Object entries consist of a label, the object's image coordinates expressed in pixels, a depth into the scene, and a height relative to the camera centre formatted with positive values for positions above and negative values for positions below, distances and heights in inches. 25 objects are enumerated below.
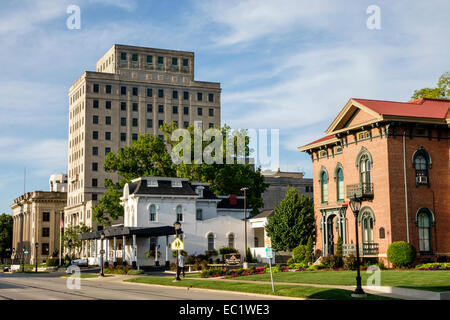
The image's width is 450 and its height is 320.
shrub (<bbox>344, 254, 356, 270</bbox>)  1654.7 -83.3
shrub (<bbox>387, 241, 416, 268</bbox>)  1617.9 -60.9
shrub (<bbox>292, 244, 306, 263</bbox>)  2018.1 -68.5
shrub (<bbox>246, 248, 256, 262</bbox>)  2628.7 -102.5
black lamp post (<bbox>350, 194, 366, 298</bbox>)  1026.1 -67.5
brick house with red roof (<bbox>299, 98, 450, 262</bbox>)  1702.8 +159.1
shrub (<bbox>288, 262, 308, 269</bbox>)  1836.0 -100.0
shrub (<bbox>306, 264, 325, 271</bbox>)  1751.8 -99.2
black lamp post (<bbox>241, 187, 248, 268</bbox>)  2573.8 -16.7
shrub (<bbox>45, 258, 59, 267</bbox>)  3500.0 -155.7
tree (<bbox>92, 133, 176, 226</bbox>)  3184.1 +363.6
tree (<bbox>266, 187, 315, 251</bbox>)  2107.5 +32.1
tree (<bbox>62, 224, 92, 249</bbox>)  4186.0 -0.2
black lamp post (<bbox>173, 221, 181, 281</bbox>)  1611.7 +11.7
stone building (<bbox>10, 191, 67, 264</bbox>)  5374.0 +114.0
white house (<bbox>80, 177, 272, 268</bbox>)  2588.6 +52.7
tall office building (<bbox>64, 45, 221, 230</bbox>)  4835.1 +1040.9
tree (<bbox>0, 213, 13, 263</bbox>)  6534.0 +40.6
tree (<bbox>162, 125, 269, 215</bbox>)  3221.0 +320.0
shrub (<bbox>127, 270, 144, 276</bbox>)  2088.7 -126.7
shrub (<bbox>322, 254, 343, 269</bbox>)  1739.7 -85.0
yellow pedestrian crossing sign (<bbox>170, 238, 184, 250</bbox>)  1539.1 -27.1
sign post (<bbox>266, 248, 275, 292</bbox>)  1128.2 -35.7
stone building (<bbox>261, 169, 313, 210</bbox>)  4788.4 +349.5
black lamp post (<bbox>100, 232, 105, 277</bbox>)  2116.1 -59.6
